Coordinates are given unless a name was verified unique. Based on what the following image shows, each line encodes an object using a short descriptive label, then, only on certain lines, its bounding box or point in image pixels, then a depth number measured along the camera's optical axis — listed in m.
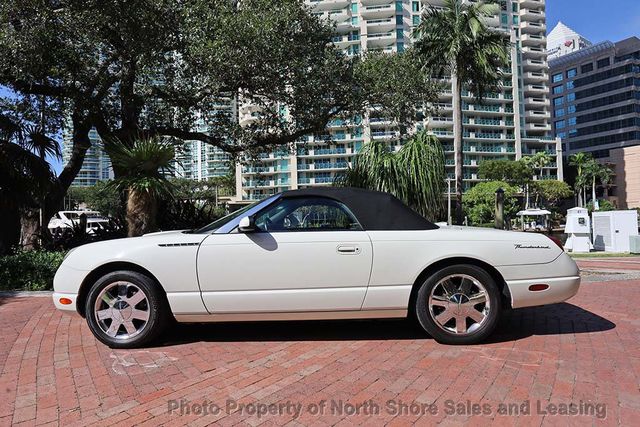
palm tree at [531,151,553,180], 70.69
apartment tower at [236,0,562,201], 75.00
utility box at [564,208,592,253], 18.80
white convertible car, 3.97
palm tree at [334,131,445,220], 12.17
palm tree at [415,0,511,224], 21.44
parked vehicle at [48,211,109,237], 10.92
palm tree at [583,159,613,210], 80.19
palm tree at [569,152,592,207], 80.89
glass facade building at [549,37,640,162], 97.75
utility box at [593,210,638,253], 18.06
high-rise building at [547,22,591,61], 130.88
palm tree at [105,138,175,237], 8.06
